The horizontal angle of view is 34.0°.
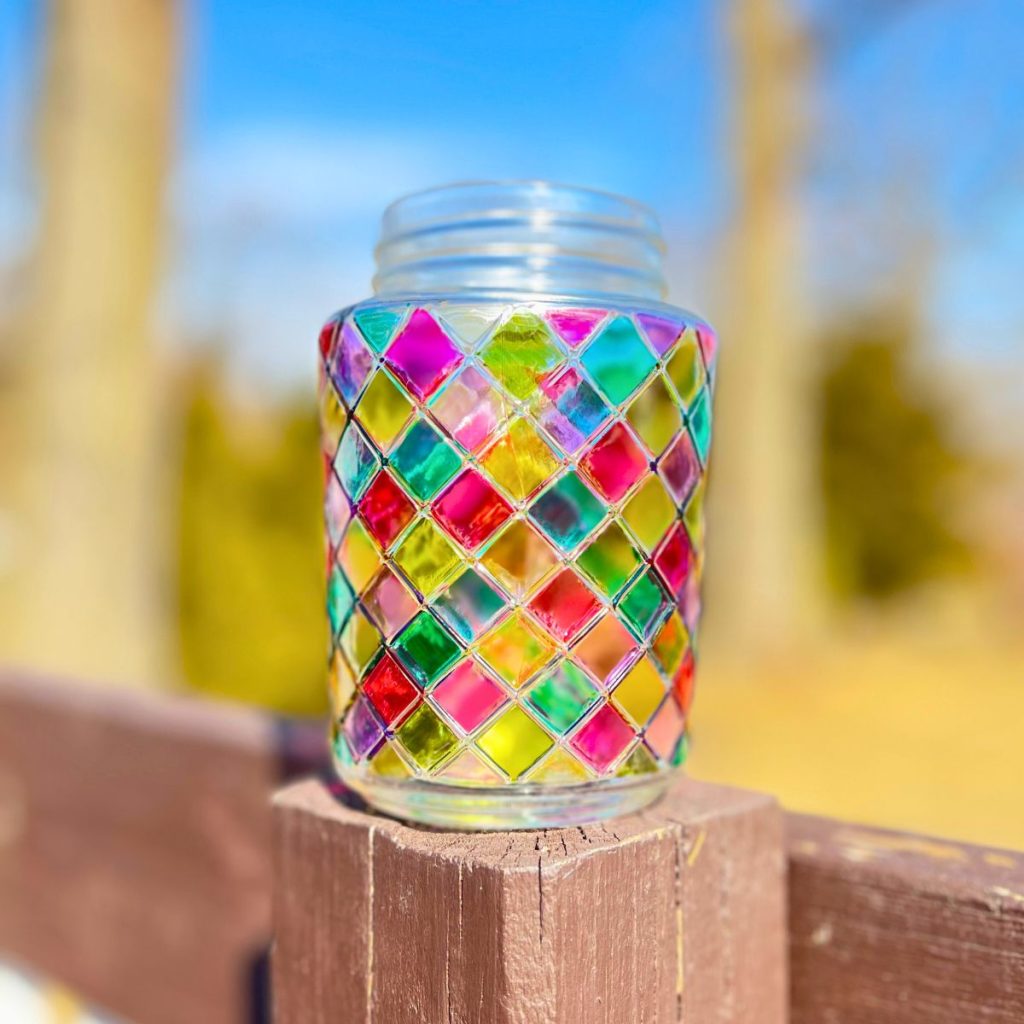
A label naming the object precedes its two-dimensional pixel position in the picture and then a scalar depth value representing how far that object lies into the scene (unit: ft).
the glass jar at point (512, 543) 1.12
